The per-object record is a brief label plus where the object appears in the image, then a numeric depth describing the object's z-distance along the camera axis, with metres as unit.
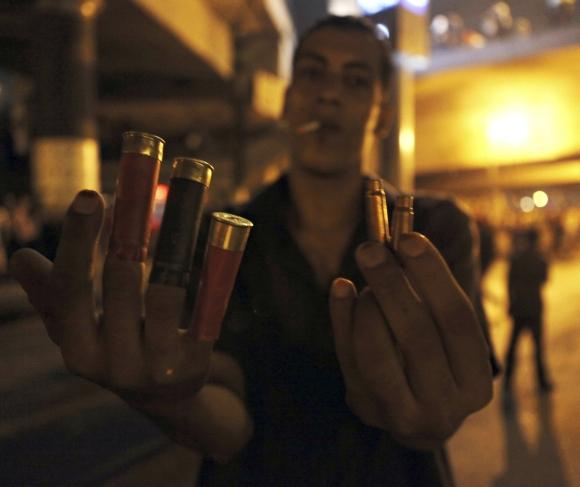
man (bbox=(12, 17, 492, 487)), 0.55
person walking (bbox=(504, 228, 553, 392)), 4.12
